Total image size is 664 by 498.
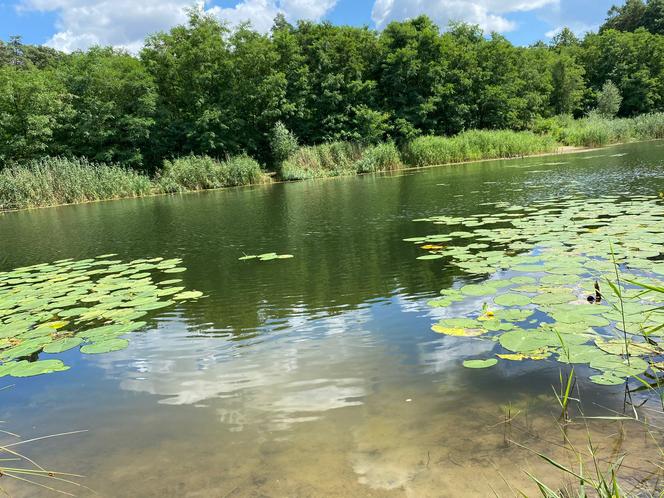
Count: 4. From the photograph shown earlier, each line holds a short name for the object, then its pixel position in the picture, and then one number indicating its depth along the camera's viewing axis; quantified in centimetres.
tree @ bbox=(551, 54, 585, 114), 4244
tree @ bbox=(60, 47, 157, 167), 2883
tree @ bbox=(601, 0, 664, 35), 5625
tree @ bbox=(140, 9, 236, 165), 3097
